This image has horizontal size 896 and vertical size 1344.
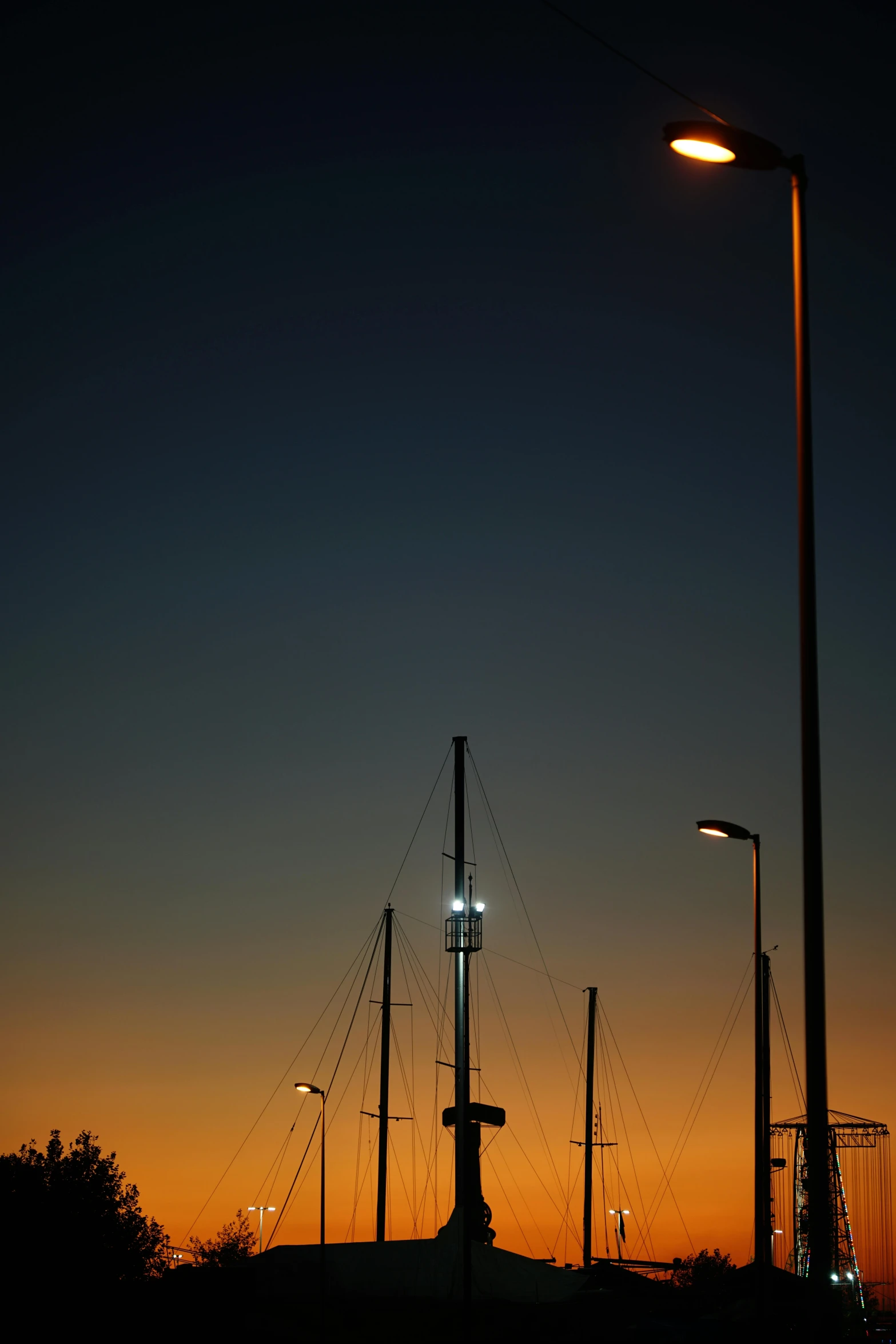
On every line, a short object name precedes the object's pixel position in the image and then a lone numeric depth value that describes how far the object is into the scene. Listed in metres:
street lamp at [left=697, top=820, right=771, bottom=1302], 28.53
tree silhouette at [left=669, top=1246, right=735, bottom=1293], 114.01
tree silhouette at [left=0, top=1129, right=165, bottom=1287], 54.06
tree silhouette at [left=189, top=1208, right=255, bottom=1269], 135.12
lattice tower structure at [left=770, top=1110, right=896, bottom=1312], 85.81
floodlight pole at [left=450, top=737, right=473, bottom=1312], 41.81
